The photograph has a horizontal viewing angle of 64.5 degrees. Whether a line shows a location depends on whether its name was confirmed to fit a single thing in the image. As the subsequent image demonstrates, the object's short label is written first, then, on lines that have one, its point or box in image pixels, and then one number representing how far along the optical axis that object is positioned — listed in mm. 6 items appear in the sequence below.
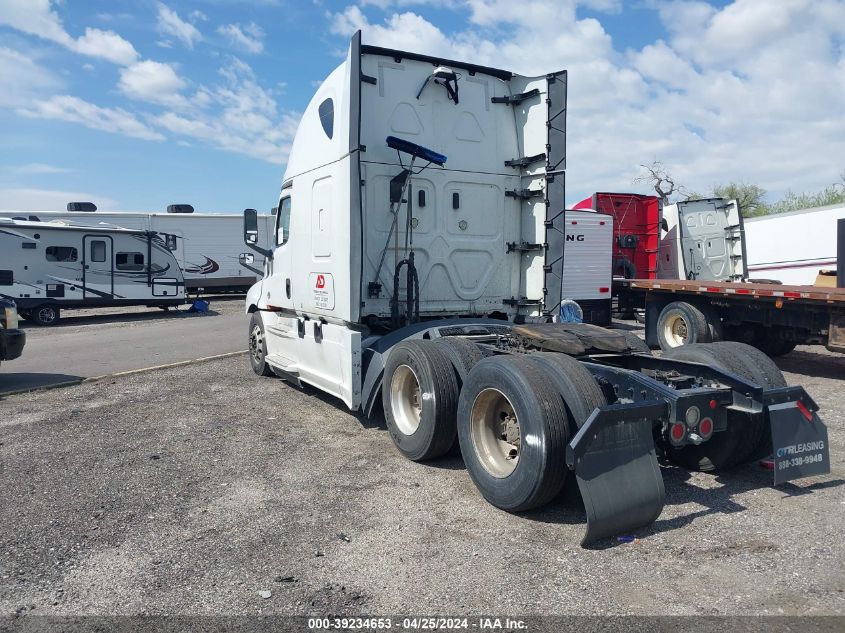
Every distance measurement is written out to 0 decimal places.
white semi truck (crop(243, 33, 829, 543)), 4199
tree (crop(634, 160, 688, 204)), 38156
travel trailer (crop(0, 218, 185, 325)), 17797
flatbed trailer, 8922
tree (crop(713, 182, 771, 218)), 40594
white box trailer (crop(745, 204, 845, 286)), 16156
